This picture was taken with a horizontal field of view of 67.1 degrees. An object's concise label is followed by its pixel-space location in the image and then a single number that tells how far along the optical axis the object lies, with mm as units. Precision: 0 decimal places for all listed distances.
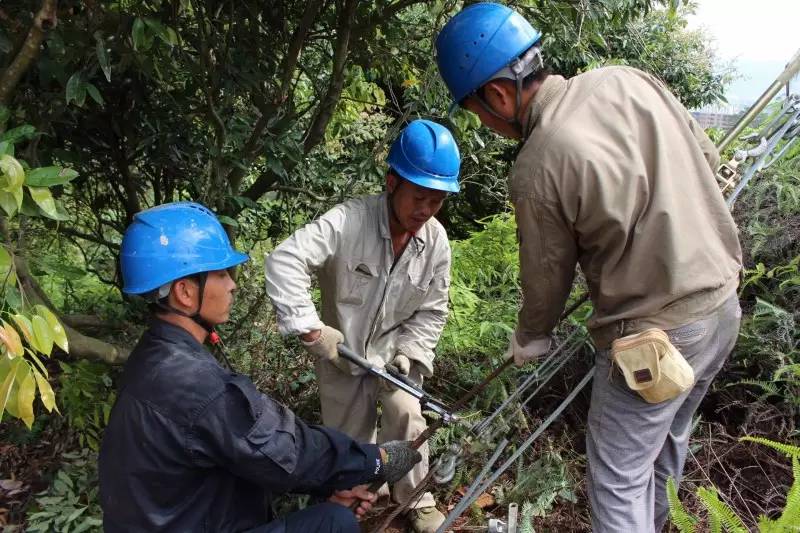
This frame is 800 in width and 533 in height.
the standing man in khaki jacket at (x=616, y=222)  1985
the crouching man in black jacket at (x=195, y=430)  2006
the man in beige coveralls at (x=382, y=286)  2889
